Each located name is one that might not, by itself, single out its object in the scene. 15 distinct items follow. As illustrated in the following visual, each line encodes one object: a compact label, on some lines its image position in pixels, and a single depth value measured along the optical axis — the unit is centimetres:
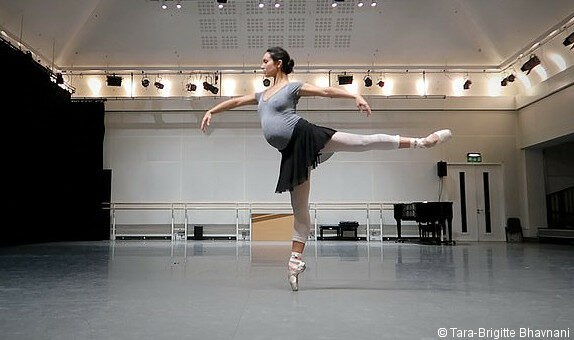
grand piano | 862
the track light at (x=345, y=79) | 1148
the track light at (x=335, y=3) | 962
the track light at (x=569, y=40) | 837
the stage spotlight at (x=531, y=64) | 995
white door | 1189
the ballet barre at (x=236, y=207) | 1166
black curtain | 818
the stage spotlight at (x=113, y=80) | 1142
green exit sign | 1200
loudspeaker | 1170
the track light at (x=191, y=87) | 1175
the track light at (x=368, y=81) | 1153
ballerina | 245
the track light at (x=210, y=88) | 1144
